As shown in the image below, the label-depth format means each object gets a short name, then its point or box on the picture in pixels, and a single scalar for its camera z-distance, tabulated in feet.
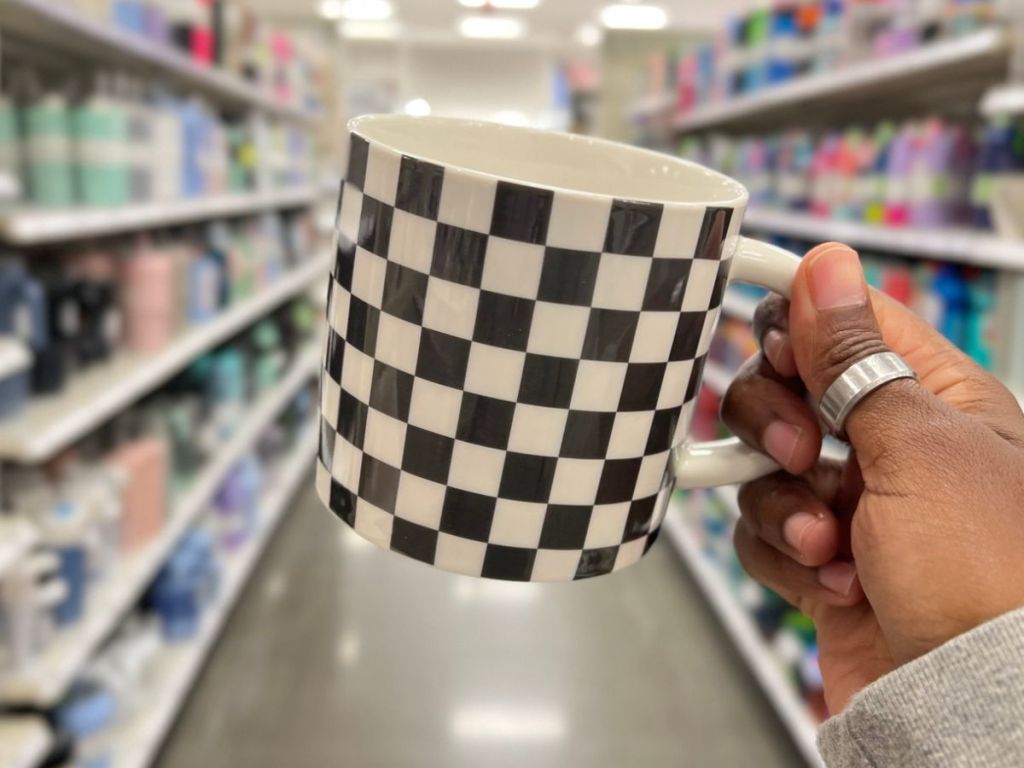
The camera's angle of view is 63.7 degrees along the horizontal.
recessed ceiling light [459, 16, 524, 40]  20.76
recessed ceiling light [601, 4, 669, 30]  16.08
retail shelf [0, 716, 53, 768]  4.29
